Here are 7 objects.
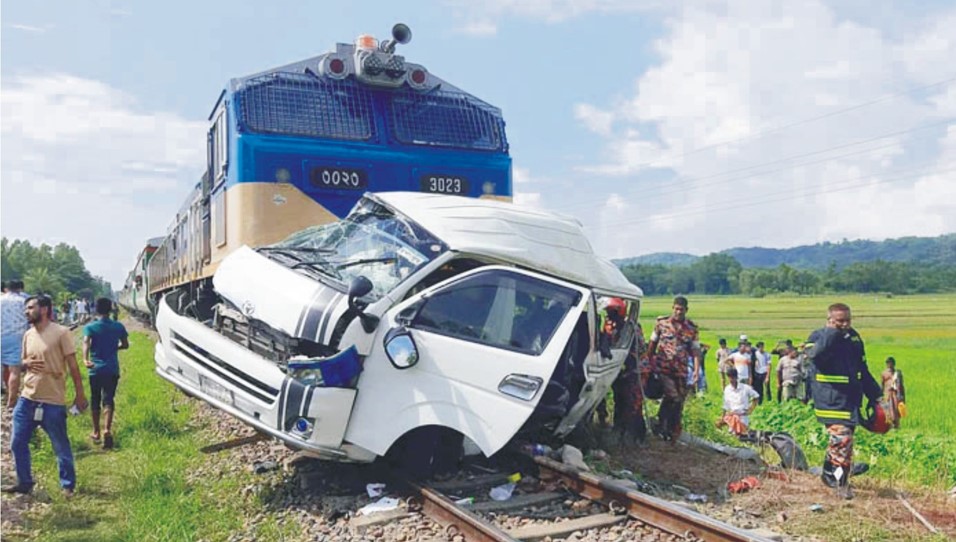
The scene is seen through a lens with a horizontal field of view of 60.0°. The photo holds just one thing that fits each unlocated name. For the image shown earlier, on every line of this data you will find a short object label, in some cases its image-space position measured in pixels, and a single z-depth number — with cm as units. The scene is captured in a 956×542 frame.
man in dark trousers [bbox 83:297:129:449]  857
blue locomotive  828
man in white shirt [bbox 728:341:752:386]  1450
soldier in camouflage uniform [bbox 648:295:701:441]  820
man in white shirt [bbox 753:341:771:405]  1574
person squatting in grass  1027
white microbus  555
